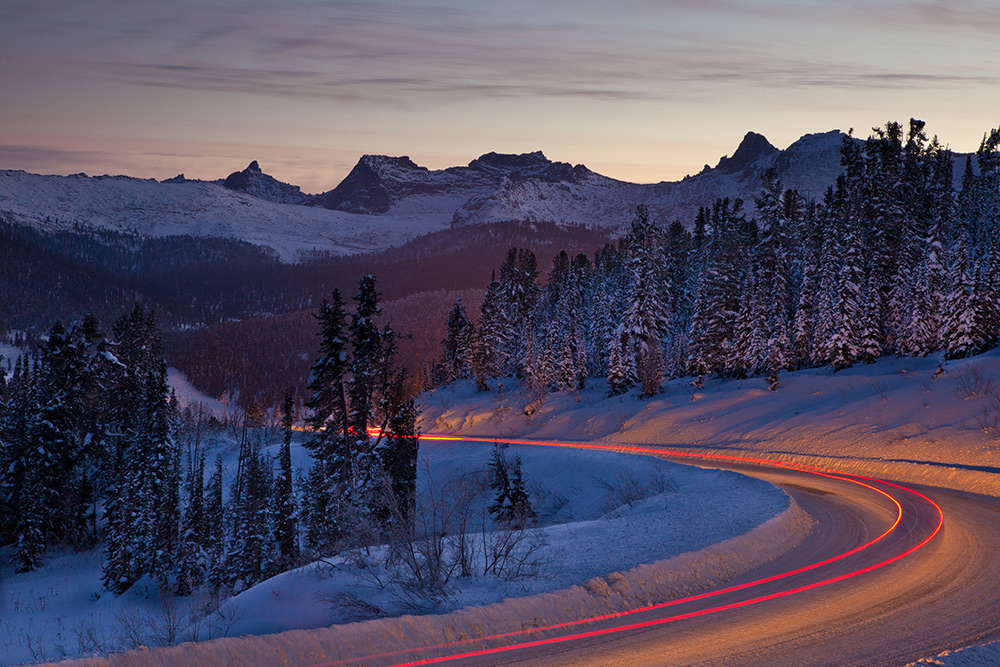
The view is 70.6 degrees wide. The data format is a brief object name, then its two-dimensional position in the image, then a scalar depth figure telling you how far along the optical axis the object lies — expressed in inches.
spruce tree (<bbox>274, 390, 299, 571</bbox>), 2015.0
